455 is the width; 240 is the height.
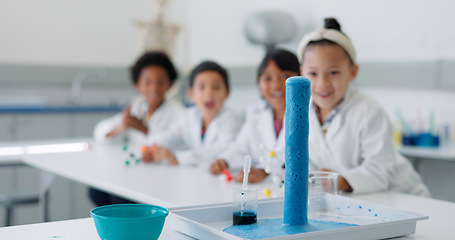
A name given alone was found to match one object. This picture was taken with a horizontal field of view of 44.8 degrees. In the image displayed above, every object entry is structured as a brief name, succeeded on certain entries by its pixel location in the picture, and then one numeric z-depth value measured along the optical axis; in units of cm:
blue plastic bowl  97
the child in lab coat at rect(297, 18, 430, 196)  171
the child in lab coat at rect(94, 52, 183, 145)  304
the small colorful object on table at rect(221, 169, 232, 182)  181
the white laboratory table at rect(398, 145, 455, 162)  272
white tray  102
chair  263
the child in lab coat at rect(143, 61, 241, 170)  253
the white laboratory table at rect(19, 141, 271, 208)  156
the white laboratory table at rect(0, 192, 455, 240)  108
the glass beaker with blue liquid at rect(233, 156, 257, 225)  115
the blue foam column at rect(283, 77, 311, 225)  109
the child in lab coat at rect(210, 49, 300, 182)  212
